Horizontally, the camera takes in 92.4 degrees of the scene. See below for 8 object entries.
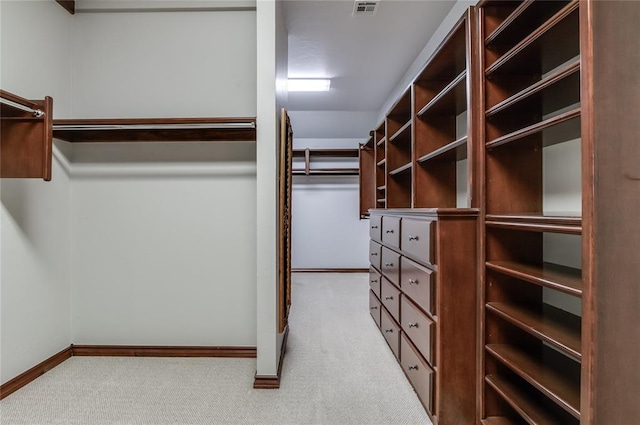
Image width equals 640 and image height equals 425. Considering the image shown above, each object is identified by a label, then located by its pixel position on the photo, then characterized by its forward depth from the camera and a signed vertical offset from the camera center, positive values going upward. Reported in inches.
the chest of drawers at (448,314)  61.2 -20.5
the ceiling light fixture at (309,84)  151.9 +66.0
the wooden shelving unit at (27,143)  68.1 +15.9
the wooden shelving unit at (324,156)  202.5 +36.1
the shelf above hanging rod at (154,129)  79.0 +22.6
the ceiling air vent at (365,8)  96.6 +66.6
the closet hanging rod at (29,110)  66.9 +23.2
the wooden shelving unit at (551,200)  38.0 +2.1
